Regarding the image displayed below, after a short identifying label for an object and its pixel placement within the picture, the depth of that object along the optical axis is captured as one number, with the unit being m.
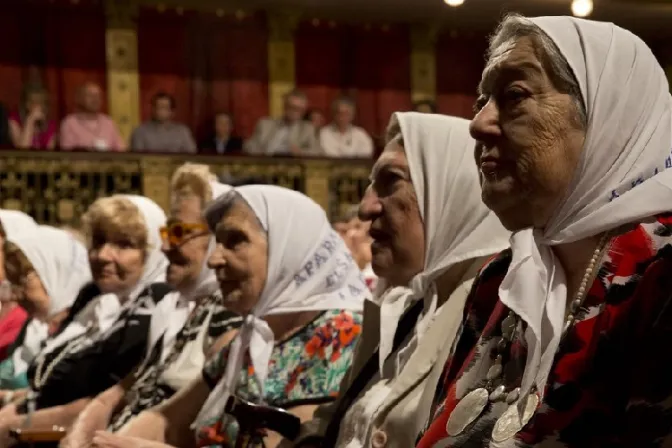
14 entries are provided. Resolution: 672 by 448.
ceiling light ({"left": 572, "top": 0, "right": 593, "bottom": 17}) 6.98
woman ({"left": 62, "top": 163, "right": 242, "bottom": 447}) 3.40
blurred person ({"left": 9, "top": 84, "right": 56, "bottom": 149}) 8.72
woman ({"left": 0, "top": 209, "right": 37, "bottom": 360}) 4.77
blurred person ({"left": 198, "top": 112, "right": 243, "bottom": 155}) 9.41
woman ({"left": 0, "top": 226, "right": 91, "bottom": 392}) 4.64
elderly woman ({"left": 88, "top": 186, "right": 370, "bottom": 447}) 2.63
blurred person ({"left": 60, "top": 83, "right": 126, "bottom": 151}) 8.96
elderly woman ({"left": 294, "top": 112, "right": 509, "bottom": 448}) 2.12
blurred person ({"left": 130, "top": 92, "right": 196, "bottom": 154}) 8.94
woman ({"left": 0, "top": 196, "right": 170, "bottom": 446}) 3.85
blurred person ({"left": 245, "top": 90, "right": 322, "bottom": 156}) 9.30
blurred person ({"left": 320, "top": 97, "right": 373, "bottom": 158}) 9.49
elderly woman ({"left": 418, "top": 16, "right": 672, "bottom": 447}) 1.29
